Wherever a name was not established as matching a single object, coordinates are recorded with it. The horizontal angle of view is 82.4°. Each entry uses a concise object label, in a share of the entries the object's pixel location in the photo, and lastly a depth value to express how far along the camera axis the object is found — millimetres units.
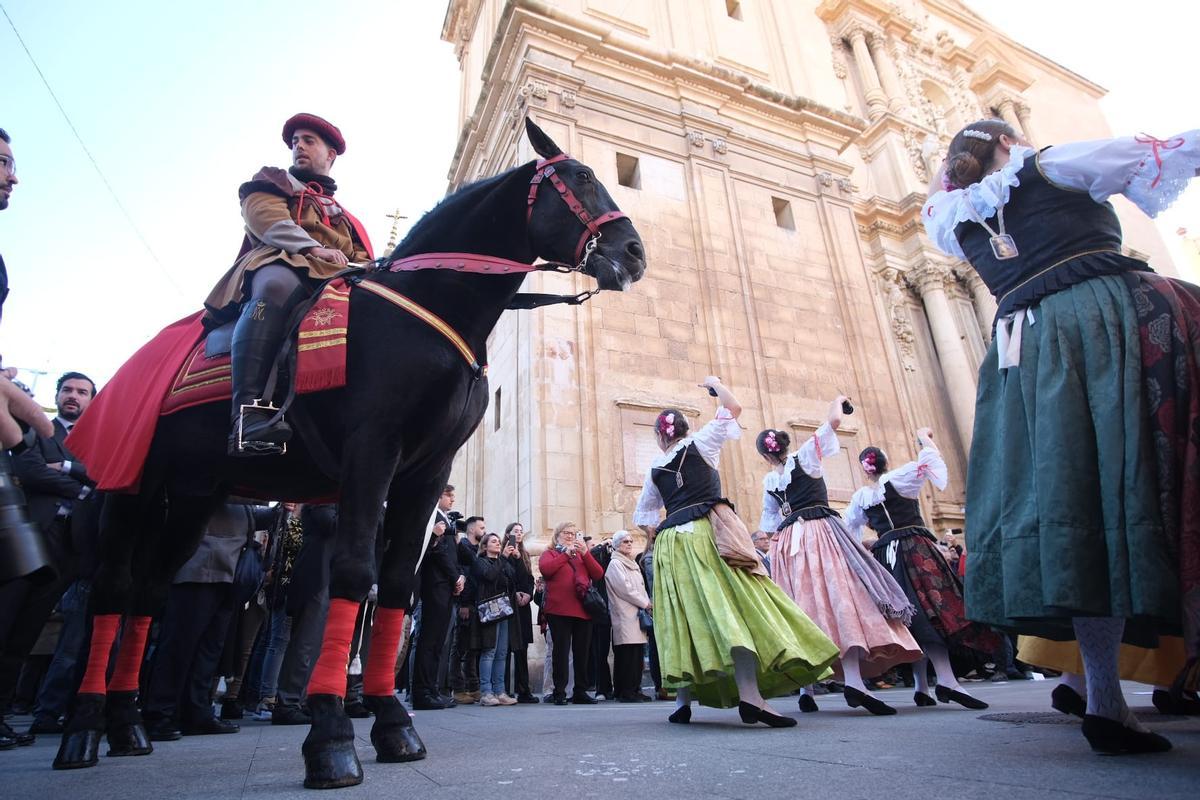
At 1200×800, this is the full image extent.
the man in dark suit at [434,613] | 6531
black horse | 2639
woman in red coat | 7512
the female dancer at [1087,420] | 1872
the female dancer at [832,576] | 4641
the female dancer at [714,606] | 3826
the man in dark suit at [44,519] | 3805
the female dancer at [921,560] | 4816
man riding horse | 2846
